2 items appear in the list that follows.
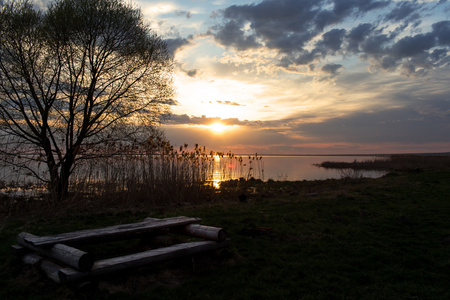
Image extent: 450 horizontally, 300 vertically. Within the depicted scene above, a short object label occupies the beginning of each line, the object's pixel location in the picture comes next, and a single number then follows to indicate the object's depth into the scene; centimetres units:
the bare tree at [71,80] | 1188
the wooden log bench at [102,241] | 396
